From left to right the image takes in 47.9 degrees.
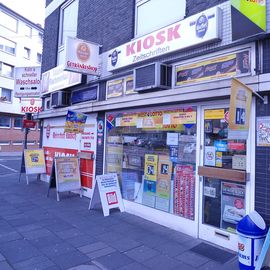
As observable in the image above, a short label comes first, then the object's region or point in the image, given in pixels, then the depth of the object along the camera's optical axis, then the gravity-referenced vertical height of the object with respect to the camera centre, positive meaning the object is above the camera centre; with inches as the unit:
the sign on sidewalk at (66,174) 328.2 -33.7
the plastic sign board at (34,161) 421.7 -25.8
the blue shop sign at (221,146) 202.3 +2.0
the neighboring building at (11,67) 1151.0 +290.4
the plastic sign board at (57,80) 368.2 +84.4
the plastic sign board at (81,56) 294.5 +88.7
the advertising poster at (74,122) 319.3 +24.0
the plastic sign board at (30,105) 521.0 +65.5
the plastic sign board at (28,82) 486.9 +97.8
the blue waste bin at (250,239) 150.2 -44.7
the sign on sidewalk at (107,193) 271.1 -44.0
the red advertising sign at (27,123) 507.8 +32.5
